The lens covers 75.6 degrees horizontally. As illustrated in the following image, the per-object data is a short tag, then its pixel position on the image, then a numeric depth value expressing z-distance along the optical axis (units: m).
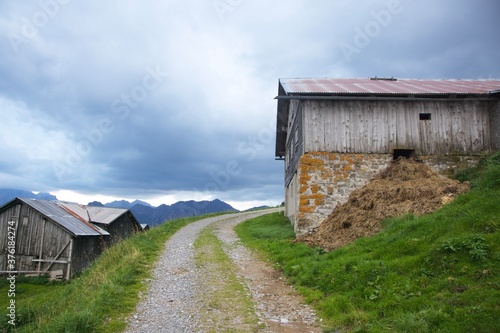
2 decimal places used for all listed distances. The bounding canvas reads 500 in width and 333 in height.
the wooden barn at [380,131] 15.33
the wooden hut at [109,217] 32.45
